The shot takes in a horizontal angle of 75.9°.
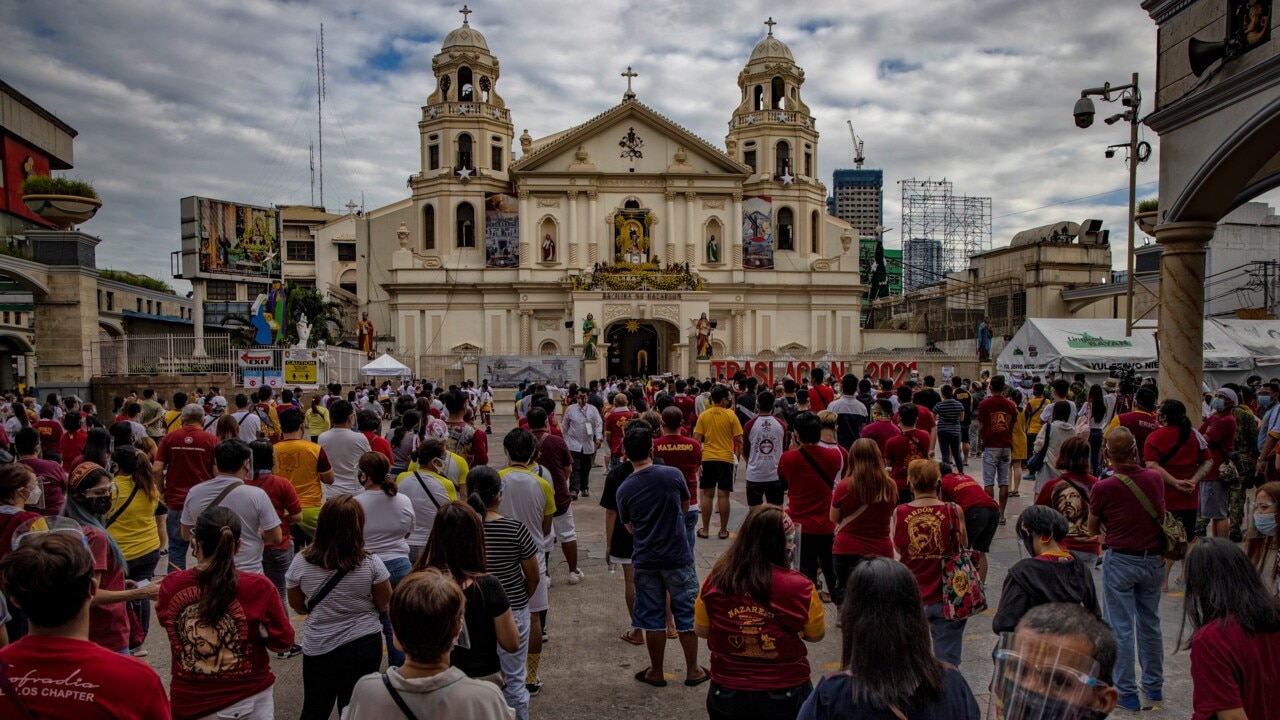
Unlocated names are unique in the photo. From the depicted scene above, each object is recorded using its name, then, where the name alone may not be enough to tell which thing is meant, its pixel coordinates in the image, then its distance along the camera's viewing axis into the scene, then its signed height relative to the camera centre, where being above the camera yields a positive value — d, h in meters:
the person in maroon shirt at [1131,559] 5.17 -1.36
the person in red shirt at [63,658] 2.55 -0.97
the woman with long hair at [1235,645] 2.91 -1.08
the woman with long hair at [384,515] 5.27 -1.06
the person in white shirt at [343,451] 7.06 -0.87
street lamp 15.57 +4.50
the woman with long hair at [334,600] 4.10 -1.25
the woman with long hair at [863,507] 5.52 -1.09
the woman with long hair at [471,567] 3.90 -1.03
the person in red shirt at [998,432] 10.38 -1.08
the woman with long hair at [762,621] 3.53 -1.18
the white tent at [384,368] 24.55 -0.52
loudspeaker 9.20 +3.31
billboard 25.55 +3.76
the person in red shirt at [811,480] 6.48 -1.05
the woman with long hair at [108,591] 4.04 -1.20
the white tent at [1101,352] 19.72 -0.14
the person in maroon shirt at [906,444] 7.31 -0.87
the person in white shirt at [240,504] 5.21 -0.97
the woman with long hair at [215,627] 3.54 -1.20
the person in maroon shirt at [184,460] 7.29 -0.96
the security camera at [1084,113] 15.54 +4.44
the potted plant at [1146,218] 18.25 +2.87
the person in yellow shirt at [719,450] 9.45 -1.18
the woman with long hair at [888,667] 2.53 -1.00
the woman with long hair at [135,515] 5.77 -1.15
